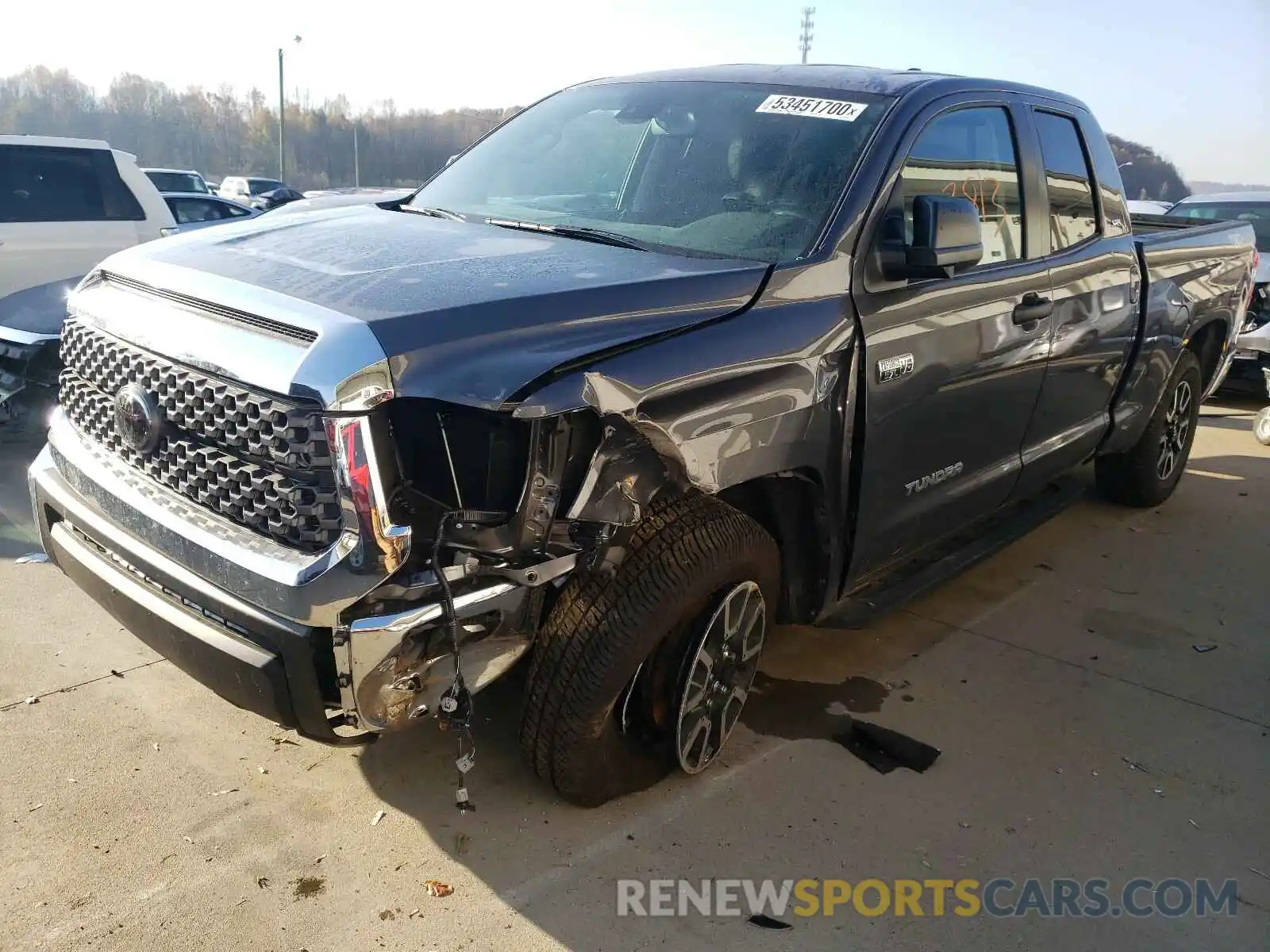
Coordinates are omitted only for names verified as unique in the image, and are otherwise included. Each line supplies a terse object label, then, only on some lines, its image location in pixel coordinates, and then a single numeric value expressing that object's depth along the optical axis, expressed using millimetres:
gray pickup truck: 2303
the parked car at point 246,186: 33438
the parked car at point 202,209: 13609
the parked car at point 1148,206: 16395
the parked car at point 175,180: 20312
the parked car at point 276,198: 24169
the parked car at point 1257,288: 8891
